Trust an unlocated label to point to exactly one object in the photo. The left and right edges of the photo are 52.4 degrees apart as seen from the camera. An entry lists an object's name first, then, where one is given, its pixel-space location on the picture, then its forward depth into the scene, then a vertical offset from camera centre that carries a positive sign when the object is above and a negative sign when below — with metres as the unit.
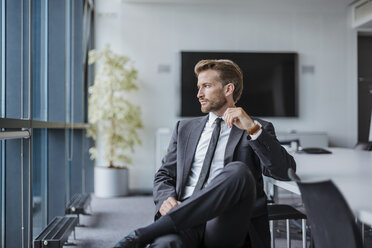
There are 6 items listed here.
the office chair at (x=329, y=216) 1.08 -0.27
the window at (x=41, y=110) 2.35 +0.16
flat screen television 5.96 +0.78
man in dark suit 1.52 -0.21
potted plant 5.27 +0.18
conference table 1.17 -0.21
